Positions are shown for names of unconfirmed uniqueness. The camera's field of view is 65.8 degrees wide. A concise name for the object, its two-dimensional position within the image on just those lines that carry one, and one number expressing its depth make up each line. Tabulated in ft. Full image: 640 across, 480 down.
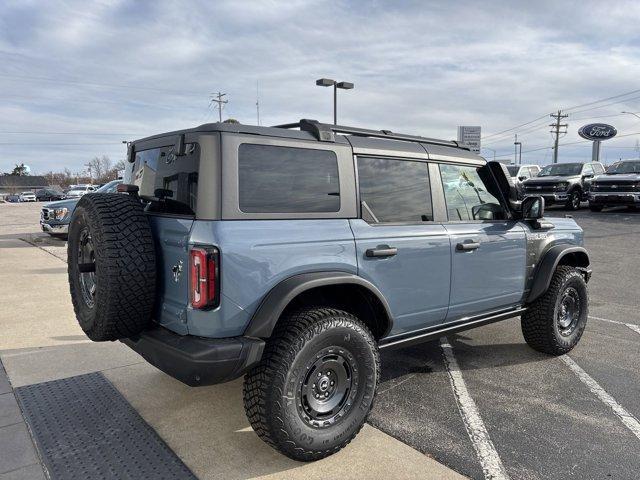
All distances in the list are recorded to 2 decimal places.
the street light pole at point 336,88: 72.57
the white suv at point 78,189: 155.27
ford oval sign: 129.36
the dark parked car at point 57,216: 42.93
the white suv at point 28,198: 203.00
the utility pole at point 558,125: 223.38
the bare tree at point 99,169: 379.76
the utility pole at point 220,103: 151.62
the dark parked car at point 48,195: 196.44
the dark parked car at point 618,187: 56.44
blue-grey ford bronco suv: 8.52
